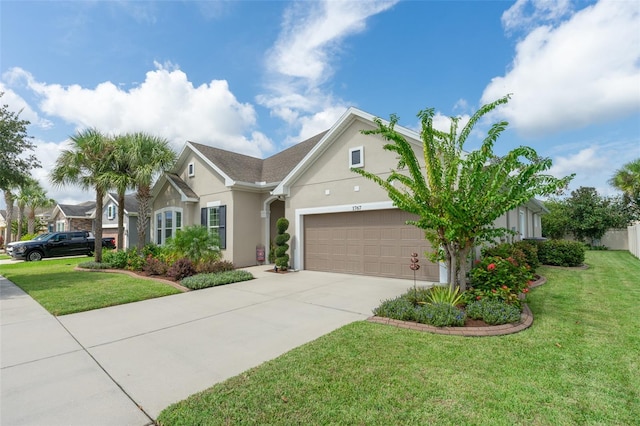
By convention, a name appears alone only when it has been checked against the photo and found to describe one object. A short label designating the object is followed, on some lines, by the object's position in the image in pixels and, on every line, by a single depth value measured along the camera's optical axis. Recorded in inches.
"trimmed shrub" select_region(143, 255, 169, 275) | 438.0
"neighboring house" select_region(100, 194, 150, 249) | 908.0
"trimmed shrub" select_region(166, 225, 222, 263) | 446.6
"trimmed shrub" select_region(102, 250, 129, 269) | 540.1
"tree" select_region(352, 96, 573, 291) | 231.6
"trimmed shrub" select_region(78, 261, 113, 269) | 529.3
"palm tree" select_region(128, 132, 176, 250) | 546.6
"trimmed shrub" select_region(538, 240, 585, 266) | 504.1
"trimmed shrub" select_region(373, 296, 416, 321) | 221.0
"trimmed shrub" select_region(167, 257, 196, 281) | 404.8
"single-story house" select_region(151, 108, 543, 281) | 411.5
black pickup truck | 721.6
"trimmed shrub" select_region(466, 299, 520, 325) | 208.9
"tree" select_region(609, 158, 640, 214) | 844.0
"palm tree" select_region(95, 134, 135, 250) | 538.0
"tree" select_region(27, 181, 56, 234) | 1206.3
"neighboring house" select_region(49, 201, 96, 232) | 1182.9
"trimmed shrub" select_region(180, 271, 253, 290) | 362.3
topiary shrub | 473.4
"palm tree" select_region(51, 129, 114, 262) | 541.6
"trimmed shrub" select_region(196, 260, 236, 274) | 428.1
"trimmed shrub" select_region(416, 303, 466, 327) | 207.0
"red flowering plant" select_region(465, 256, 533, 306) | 243.8
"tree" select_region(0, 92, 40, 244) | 423.0
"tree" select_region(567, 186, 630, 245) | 903.1
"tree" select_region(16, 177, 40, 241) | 1100.4
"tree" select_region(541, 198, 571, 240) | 971.9
